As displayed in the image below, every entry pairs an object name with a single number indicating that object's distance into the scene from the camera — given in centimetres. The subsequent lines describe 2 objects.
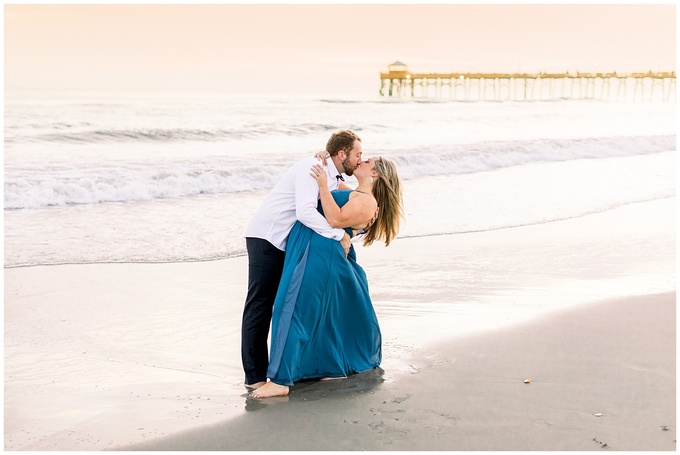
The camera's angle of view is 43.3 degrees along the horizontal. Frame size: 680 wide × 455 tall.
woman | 483
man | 479
